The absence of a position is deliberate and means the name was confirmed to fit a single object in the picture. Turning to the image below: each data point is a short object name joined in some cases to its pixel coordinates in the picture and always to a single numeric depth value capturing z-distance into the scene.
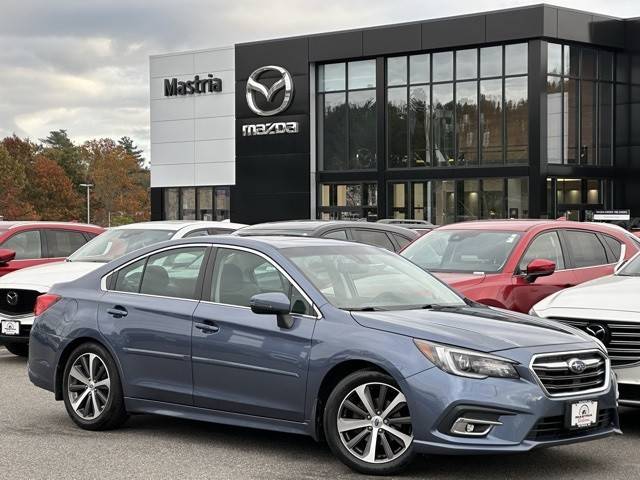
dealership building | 40.38
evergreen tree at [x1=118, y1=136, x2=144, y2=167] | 168.62
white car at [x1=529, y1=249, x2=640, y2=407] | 7.73
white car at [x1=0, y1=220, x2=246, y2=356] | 12.09
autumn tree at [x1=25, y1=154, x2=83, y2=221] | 99.56
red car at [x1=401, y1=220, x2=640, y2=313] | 10.41
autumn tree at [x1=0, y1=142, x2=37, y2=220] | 91.19
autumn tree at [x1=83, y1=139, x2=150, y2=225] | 114.69
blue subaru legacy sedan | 6.27
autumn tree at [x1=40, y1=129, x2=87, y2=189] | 116.94
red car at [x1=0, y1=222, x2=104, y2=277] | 15.06
